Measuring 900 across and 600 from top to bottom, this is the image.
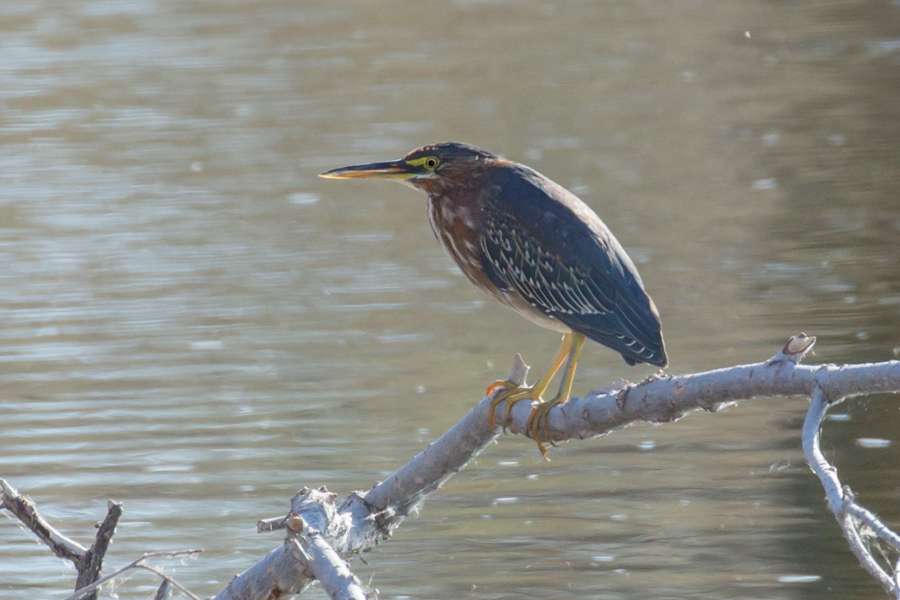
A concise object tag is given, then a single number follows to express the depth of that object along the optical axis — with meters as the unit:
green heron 8.86
